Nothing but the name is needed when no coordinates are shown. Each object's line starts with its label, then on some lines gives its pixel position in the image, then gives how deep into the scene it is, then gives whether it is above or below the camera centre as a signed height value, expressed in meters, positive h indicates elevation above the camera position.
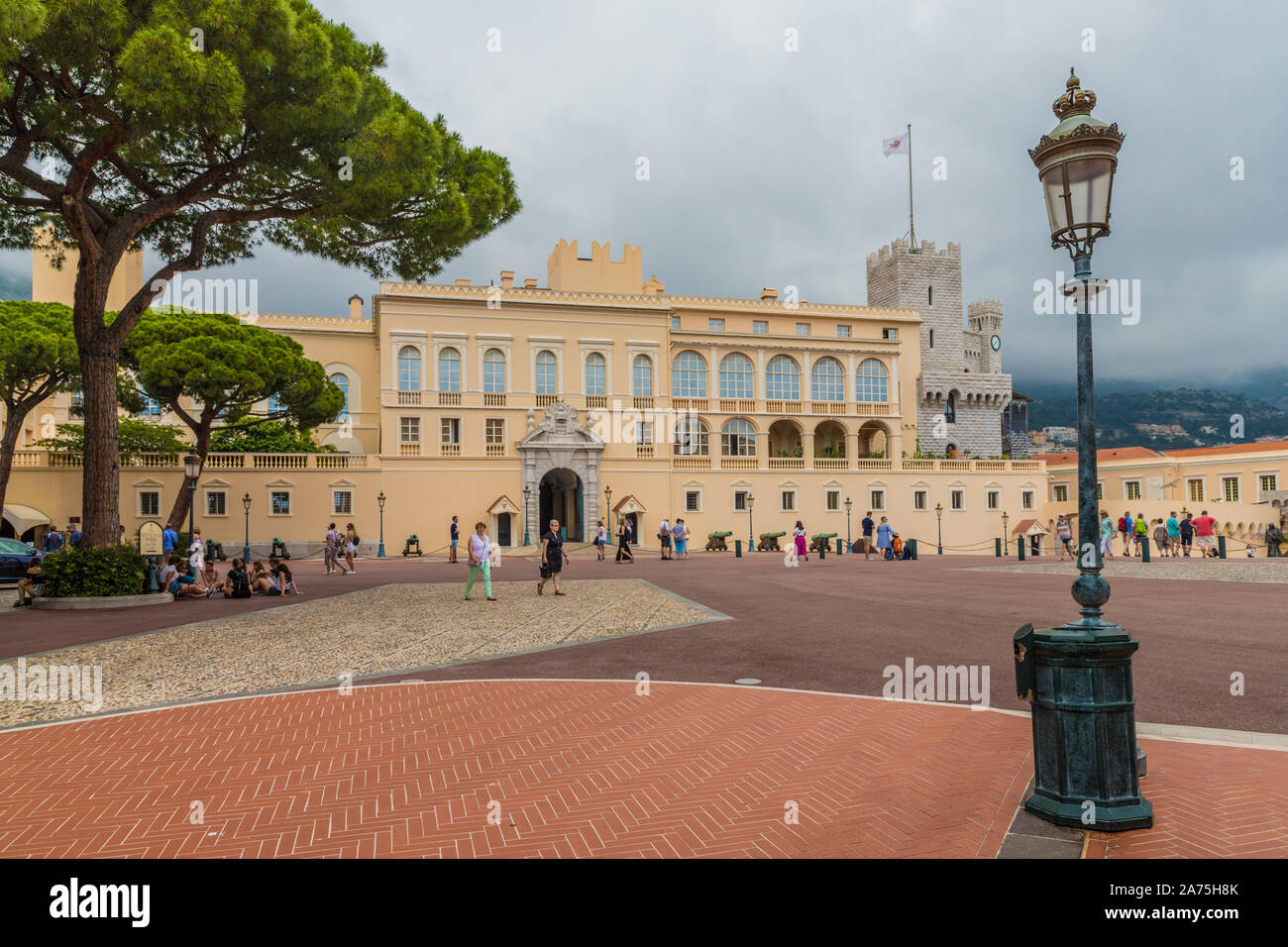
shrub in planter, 15.44 -1.58
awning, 33.56 -0.99
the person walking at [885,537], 31.40 -2.31
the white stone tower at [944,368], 55.44 +8.12
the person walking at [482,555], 16.03 -1.38
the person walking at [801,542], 31.31 -2.41
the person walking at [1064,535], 29.41 -2.19
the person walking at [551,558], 16.73 -1.55
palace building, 38.12 +3.20
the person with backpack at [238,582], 17.38 -2.05
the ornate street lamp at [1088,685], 3.99 -1.08
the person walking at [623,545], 29.78 -2.28
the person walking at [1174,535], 31.30 -2.35
